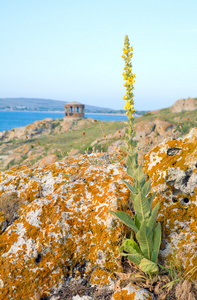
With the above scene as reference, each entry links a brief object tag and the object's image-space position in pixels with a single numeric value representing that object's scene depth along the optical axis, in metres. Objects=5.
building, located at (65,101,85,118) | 66.56
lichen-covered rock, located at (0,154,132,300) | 3.61
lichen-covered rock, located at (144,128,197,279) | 3.53
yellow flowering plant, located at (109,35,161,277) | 3.24
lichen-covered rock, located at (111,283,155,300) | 2.98
